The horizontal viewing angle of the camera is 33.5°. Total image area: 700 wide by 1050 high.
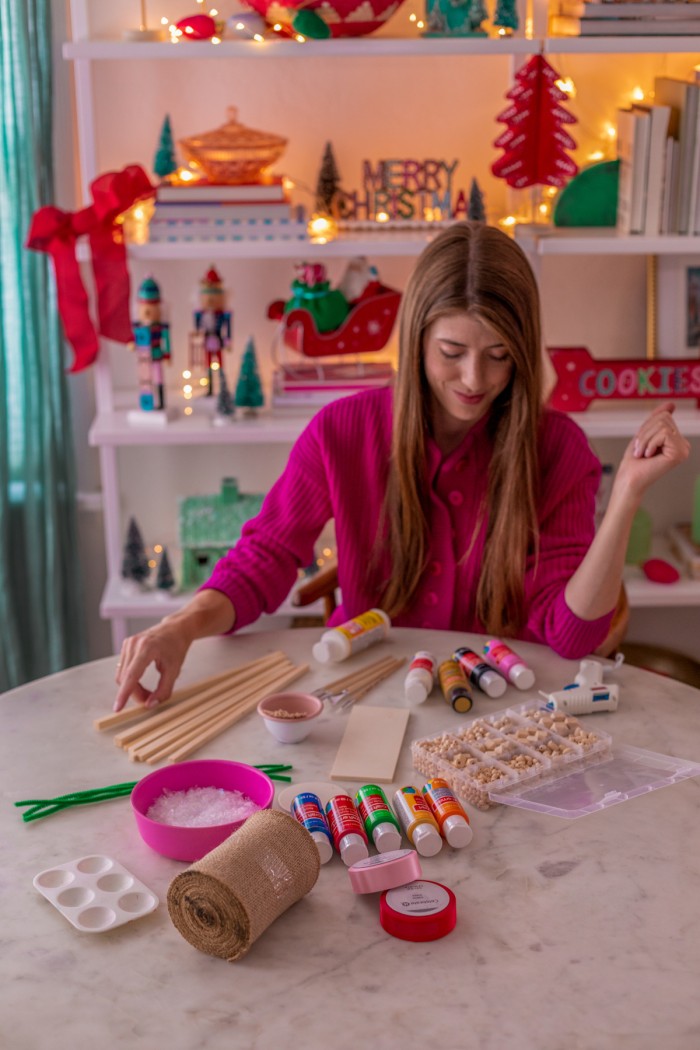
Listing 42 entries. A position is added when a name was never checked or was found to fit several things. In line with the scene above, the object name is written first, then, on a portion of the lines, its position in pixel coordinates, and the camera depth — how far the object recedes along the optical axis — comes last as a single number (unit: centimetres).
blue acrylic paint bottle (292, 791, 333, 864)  122
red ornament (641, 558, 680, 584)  271
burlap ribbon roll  106
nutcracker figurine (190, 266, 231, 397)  262
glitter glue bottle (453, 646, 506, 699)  158
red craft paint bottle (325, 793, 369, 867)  121
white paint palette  112
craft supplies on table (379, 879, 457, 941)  109
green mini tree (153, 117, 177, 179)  255
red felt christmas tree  241
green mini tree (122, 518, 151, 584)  268
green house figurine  269
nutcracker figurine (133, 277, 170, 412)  255
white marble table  99
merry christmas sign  257
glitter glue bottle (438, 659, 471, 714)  154
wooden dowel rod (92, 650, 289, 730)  151
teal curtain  262
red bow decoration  243
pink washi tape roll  115
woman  176
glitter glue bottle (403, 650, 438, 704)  157
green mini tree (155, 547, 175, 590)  267
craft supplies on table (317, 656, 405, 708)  158
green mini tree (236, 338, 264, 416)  264
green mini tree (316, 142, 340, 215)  263
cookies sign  263
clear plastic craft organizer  133
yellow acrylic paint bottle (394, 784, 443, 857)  122
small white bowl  146
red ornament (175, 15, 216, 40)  239
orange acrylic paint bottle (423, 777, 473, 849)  123
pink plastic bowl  120
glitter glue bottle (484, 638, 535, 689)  160
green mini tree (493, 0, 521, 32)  245
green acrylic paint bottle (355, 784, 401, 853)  122
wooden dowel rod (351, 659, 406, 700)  160
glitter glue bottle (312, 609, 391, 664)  169
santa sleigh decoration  257
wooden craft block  139
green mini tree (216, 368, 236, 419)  261
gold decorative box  249
